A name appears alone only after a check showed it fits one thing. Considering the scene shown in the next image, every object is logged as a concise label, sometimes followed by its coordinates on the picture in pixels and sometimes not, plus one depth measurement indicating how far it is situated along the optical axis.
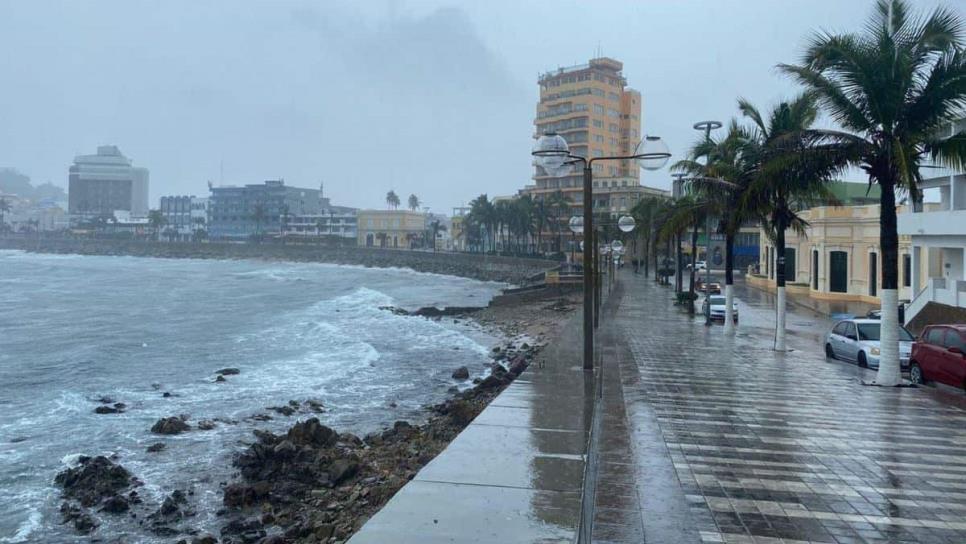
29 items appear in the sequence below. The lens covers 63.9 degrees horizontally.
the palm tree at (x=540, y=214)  97.31
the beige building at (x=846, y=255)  39.88
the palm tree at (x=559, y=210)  96.75
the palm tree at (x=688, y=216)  30.86
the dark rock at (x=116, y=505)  13.00
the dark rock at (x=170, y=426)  18.48
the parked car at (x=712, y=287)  47.47
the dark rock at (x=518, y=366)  22.92
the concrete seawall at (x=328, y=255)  94.00
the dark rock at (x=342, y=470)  13.17
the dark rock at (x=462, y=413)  16.78
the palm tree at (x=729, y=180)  22.70
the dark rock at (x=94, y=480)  13.77
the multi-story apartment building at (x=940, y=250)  25.23
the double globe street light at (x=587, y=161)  13.33
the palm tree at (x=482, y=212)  110.00
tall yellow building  106.44
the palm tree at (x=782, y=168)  15.77
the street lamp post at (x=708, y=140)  27.61
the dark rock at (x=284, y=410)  20.22
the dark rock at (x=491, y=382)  21.38
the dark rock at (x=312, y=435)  16.12
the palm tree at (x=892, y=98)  14.02
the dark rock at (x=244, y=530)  11.14
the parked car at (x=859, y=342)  18.62
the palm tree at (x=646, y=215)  63.50
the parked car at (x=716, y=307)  28.80
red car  13.84
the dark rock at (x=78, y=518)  12.36
